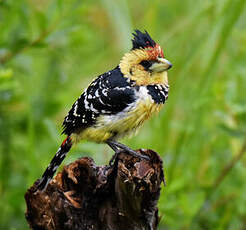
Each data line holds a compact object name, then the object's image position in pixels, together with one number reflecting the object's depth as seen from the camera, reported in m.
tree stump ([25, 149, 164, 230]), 5.34
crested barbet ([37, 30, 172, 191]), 6.22
